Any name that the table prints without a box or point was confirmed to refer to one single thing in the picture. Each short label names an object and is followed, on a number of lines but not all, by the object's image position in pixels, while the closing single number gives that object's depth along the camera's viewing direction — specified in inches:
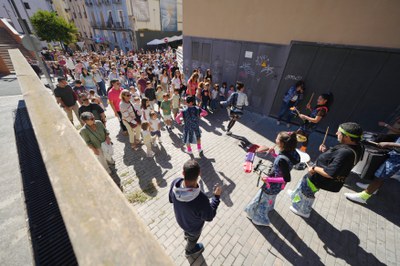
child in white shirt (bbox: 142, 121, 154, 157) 215.0
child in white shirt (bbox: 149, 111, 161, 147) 227.9
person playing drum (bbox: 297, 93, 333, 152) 205.5
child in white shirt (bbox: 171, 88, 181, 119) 298.8
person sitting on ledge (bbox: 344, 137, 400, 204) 152.3
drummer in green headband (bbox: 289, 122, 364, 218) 108.5
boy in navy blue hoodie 88.1
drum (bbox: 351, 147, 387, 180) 161.6
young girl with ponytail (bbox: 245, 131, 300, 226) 113.1
